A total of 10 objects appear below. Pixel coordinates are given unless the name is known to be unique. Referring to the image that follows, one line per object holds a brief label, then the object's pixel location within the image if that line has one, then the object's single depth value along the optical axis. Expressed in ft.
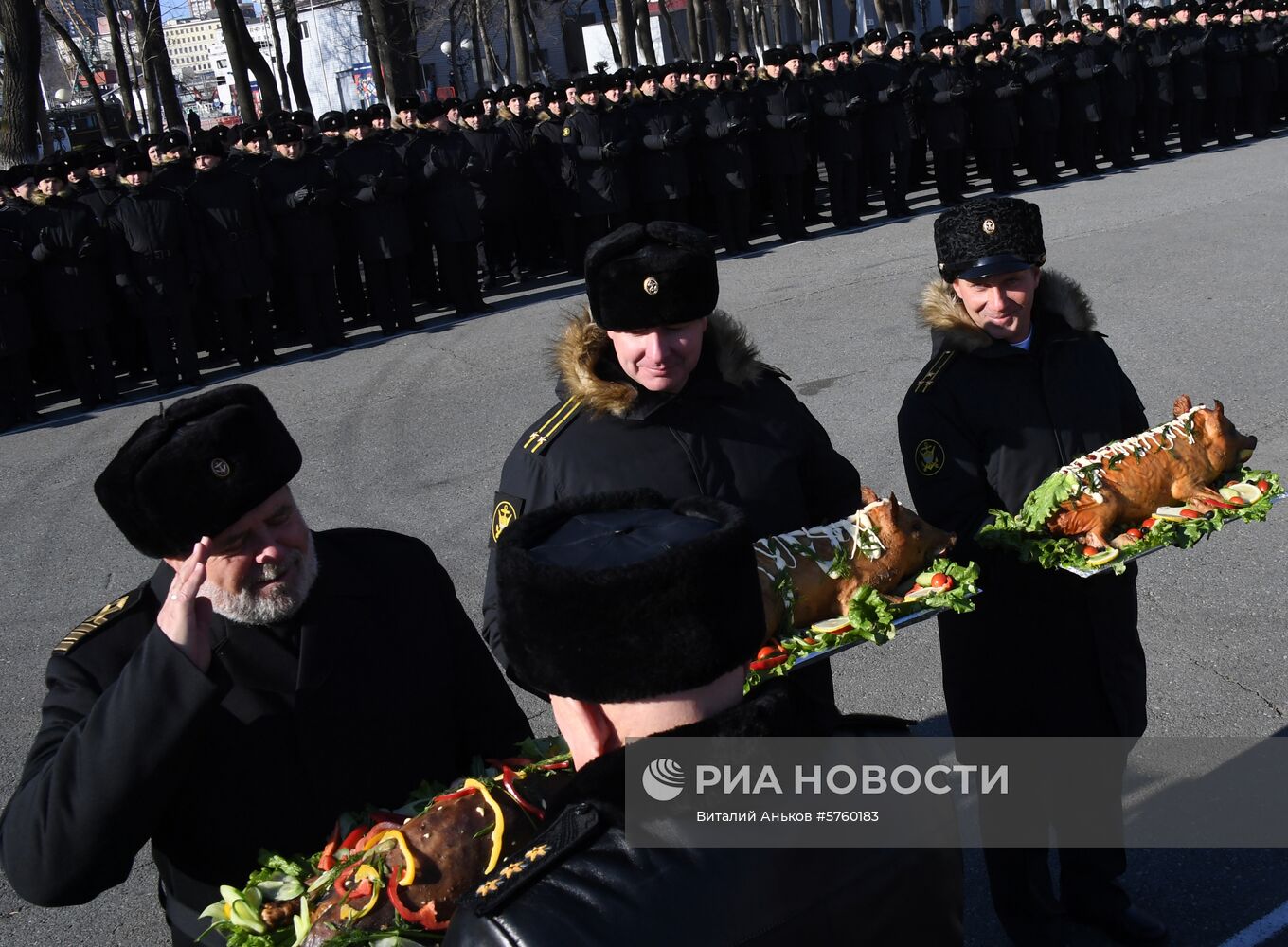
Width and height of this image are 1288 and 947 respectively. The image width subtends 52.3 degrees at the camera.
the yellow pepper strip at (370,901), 6.81
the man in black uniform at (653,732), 5.18
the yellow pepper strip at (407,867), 6.83
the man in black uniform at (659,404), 10.15
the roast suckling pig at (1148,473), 10.98
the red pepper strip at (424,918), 6.72
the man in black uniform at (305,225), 39.24
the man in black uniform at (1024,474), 11.54
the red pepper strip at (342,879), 7.09
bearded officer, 7.22
